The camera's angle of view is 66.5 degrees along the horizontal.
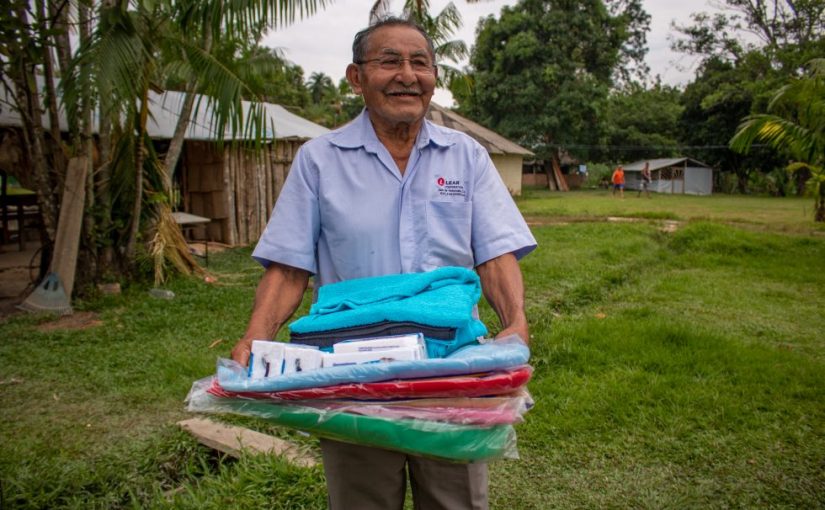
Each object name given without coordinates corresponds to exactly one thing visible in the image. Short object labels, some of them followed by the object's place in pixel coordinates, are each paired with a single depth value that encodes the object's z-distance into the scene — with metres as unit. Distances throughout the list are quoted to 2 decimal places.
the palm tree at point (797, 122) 9.12
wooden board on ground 3.21
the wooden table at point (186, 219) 9.10
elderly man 1.79
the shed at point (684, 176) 35.22
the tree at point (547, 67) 28.45
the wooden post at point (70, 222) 6.58
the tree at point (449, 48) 13.16
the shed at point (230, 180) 11.71
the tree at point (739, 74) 27.78
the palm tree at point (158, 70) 5.47
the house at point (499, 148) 21.63
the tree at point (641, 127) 37.50
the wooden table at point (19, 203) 10.64
